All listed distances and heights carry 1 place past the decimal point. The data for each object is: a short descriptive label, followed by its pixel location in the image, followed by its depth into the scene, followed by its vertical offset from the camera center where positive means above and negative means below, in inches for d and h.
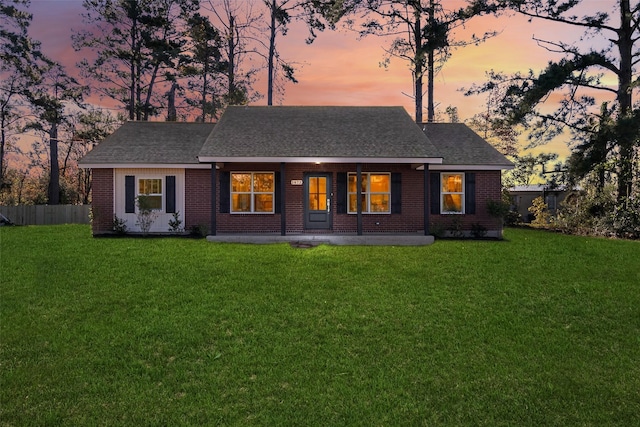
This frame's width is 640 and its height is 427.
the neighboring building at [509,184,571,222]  1137.5 +28.0
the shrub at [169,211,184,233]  630.5 -21.4
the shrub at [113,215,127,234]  627.2 -24.1
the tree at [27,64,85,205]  1206.3 +298.0
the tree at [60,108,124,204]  1310.3 +215.4
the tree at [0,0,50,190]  1142.3 +388.1
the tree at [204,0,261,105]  1087.6 +349.3
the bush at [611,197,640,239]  657.6 -17.1
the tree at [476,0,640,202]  723.4 +209.9
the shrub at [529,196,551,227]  905.8 -14.8
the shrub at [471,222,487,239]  627.2 -31.7
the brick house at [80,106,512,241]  620.7 +30.2
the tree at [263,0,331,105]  1014.4 +429.2
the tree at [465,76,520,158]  1359.5 +233.6
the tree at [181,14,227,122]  1098.7 +369.8
